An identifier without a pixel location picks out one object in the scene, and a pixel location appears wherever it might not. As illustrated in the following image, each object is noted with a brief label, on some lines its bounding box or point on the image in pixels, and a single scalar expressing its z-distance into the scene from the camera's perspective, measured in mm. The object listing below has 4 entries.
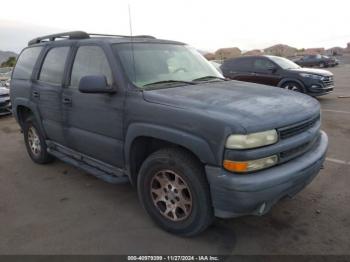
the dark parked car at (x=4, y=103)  10031
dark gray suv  2691
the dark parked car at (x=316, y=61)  31859
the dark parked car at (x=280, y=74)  10922
